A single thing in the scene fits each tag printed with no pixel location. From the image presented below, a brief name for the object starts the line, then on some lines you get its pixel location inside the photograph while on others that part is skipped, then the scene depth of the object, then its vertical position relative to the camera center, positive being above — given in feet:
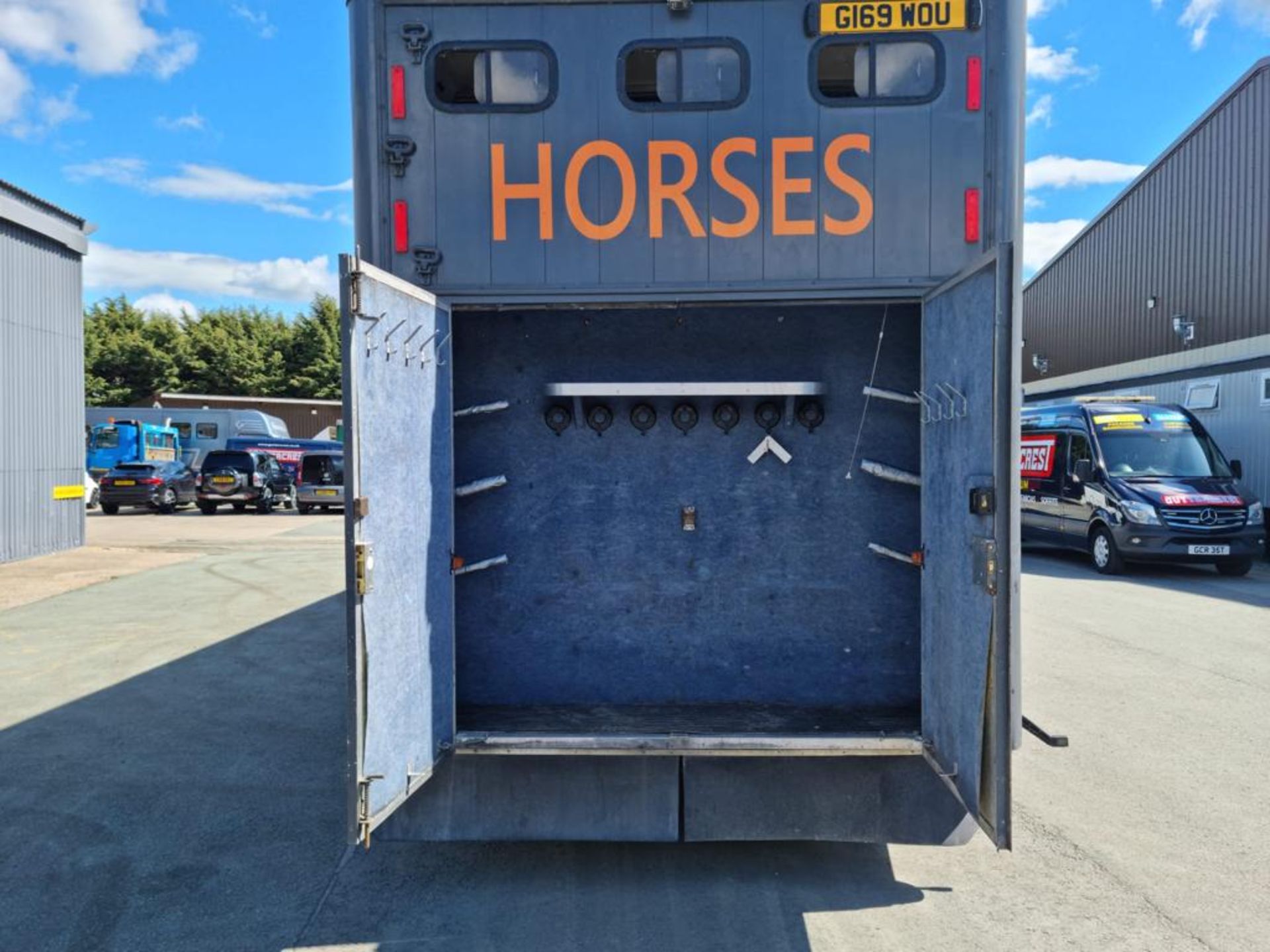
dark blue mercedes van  37.91 -1.66
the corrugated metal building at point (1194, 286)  51.26 +13.53
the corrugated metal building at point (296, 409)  144.77 +9.05
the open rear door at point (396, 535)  9.26 -0.93
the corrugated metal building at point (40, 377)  44.60 +4.85
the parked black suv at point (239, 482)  79.51 -1.97
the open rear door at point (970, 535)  9.32 -0.99
